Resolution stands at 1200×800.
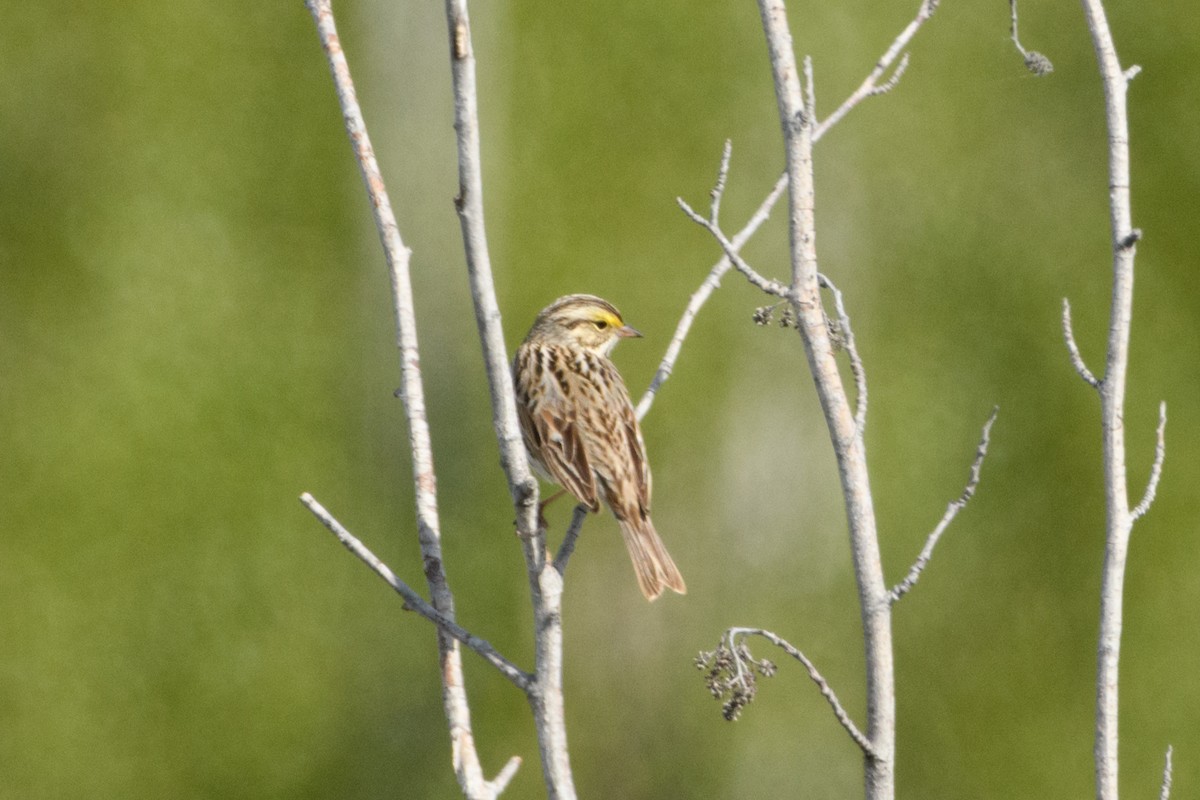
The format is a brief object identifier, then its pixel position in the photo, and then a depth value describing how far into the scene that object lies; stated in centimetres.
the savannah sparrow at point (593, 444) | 738
